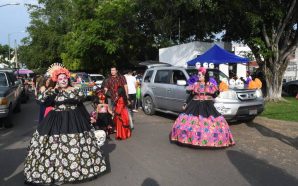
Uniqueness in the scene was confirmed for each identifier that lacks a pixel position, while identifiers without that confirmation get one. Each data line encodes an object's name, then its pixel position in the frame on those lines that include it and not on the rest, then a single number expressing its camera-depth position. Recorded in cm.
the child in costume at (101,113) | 973
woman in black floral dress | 561
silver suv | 1087
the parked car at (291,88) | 2342
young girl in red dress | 955
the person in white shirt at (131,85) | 1547
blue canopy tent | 1587
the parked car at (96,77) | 2558
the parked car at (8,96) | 1144
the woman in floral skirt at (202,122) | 799
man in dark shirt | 1002
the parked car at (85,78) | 2181
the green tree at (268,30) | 1623
